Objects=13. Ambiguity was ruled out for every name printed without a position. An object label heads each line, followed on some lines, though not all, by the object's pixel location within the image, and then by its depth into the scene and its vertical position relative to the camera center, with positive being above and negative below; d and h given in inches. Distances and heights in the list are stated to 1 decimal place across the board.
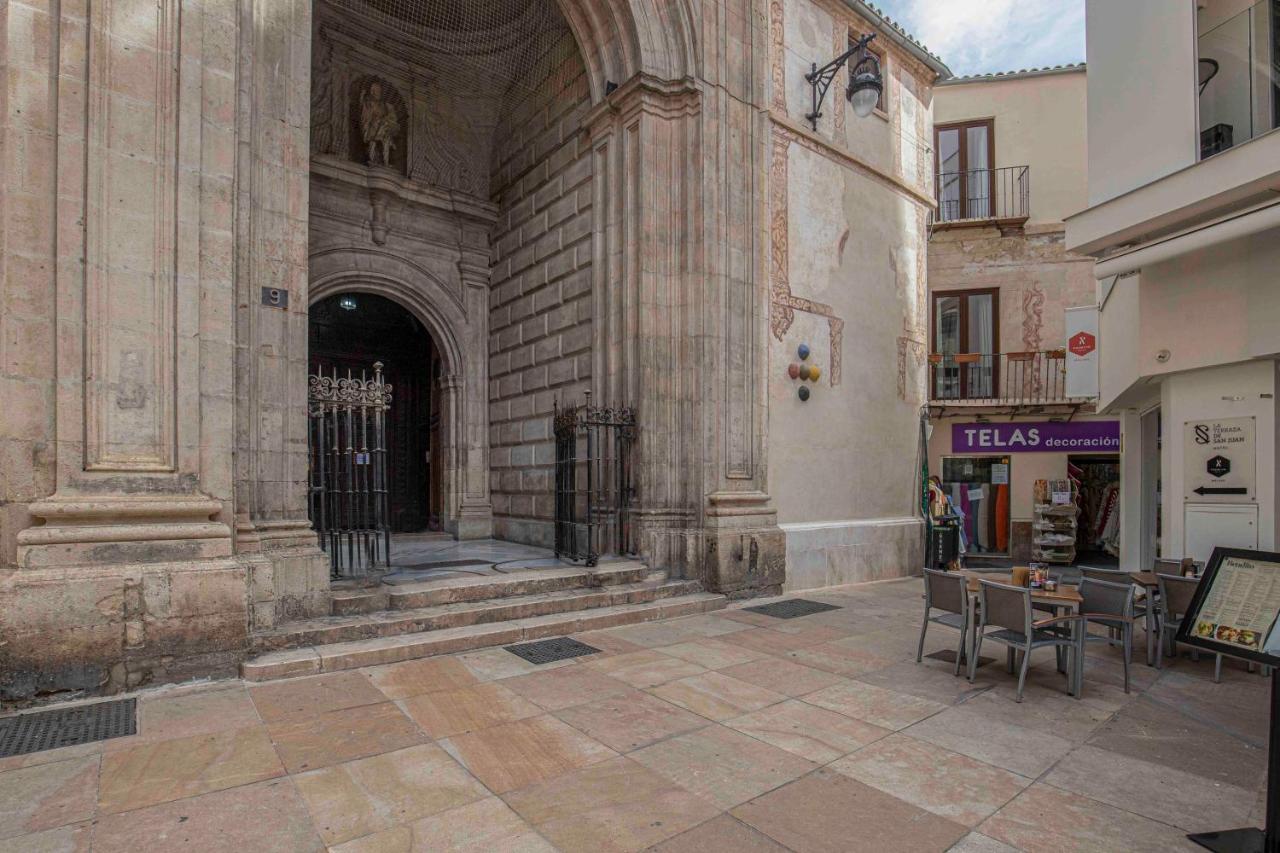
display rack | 567.8 -71.9
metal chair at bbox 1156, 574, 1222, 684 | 215.8 -51.6
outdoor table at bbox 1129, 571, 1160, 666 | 217.8 -56.2
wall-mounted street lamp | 336.8 +184.7
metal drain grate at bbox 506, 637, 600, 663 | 210.8 -67.9
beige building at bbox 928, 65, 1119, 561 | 604.7 +135.4
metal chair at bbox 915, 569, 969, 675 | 195.2 -47.7
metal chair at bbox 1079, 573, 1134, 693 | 188.9 -48.5
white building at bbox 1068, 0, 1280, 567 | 231.8 +75.7
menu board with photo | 106.9 -28.4
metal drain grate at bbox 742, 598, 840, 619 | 286.8 -74.3
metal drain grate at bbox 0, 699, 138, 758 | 142.5 -63.7
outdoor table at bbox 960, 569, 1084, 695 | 183.5 -46.3
